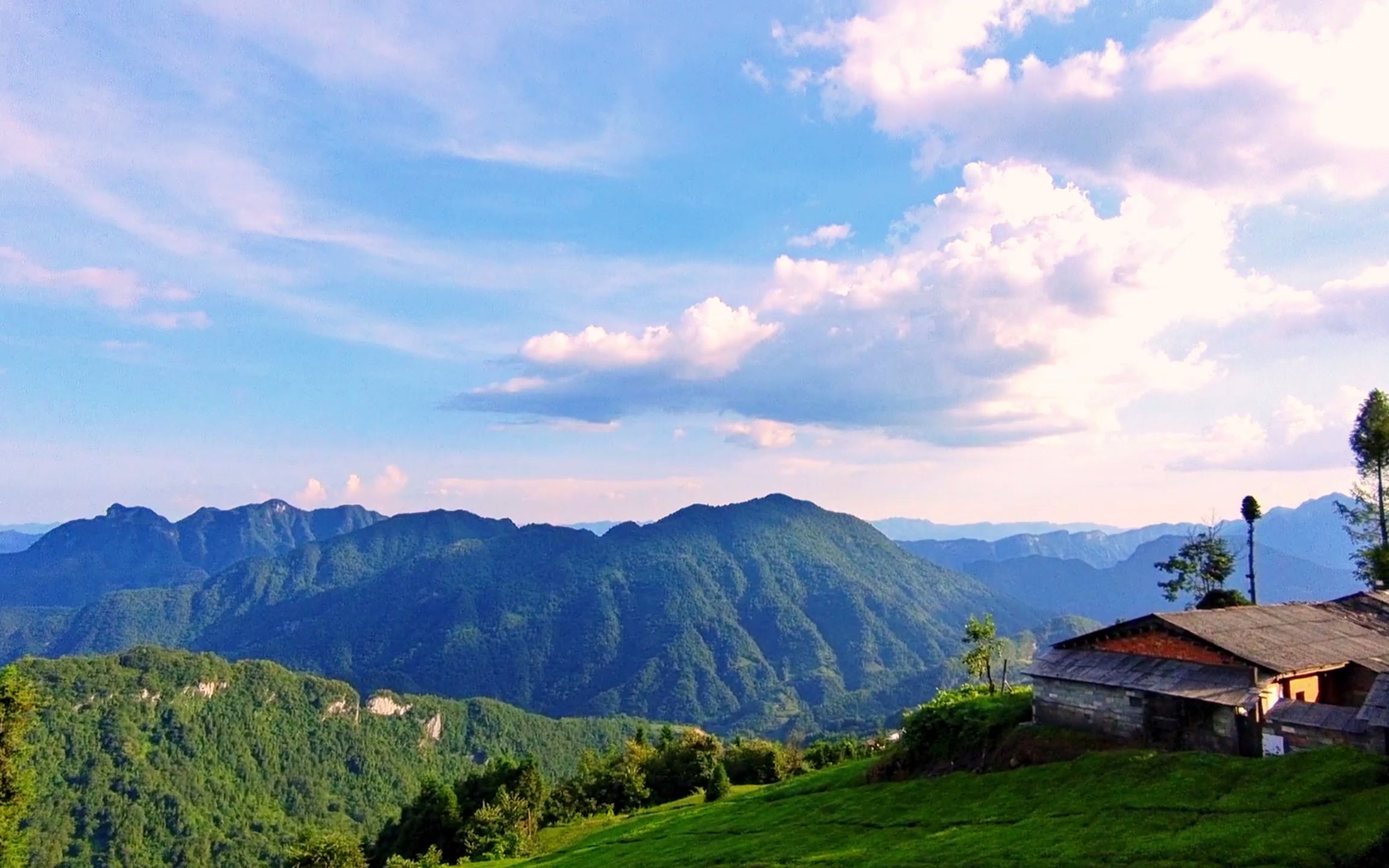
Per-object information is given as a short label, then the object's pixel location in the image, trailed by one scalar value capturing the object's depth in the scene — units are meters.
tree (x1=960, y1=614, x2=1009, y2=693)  64.19
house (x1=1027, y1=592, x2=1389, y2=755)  26.98
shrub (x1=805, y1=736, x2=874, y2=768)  74.31
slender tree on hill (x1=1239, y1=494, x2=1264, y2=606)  57.53
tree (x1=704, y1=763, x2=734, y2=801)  63.34
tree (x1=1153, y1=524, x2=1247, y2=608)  61.19
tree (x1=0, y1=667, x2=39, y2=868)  44.59
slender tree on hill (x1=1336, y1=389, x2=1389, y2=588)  57.50
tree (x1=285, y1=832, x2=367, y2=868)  68.00
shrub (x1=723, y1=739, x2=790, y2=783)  76.44
